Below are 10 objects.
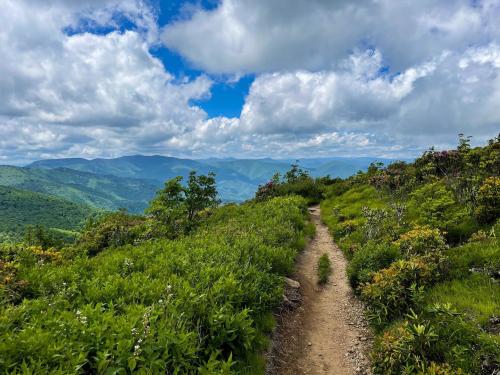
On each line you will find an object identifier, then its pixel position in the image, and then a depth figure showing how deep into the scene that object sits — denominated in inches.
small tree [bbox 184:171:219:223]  962.7
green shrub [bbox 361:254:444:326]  362.6
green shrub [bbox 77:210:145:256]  883.4
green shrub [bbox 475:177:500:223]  509.4
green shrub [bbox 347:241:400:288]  472.6
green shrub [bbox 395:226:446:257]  437.1
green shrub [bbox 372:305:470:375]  265.6
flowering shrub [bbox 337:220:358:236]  763.4
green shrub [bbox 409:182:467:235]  538.0
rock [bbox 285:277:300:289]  499.5
